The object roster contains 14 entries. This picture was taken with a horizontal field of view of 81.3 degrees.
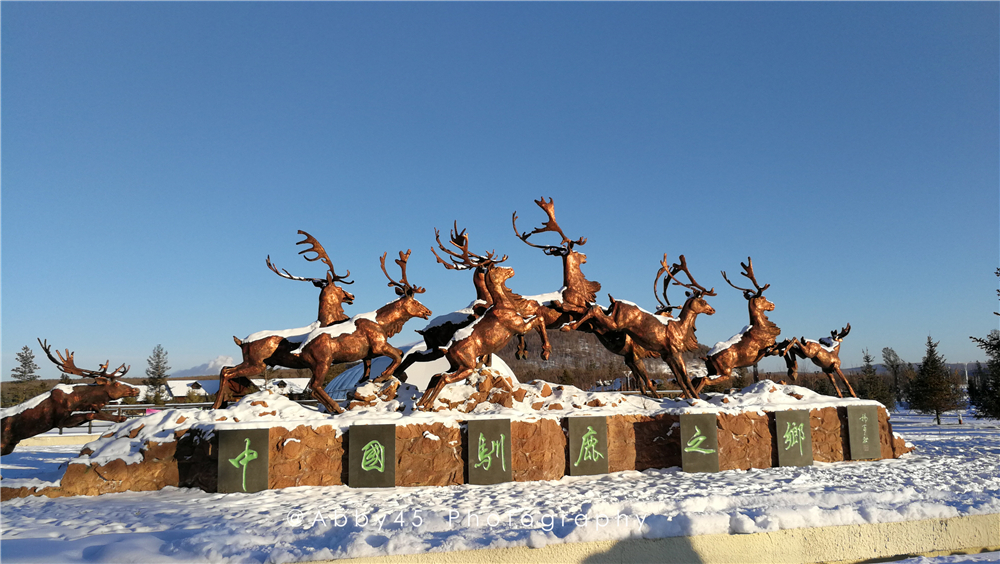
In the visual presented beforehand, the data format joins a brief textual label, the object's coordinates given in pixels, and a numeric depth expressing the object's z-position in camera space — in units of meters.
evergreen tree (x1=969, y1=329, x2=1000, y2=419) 17.16
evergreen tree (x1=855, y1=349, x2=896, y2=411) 25.83
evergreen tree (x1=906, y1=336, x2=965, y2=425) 20.38
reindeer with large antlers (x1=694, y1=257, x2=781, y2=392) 11.13
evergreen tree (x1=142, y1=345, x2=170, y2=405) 28.73
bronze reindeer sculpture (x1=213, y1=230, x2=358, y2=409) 9.09
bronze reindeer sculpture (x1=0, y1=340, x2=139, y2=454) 8.72
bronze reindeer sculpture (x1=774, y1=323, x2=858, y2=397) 11.58
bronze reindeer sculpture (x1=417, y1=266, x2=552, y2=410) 8.97
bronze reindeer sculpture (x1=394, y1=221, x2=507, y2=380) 9.76
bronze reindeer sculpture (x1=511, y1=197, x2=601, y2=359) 10.05
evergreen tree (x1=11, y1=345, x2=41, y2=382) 38.47
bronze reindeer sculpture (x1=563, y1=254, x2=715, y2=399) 10.19
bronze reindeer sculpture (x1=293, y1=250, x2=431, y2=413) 8.98
